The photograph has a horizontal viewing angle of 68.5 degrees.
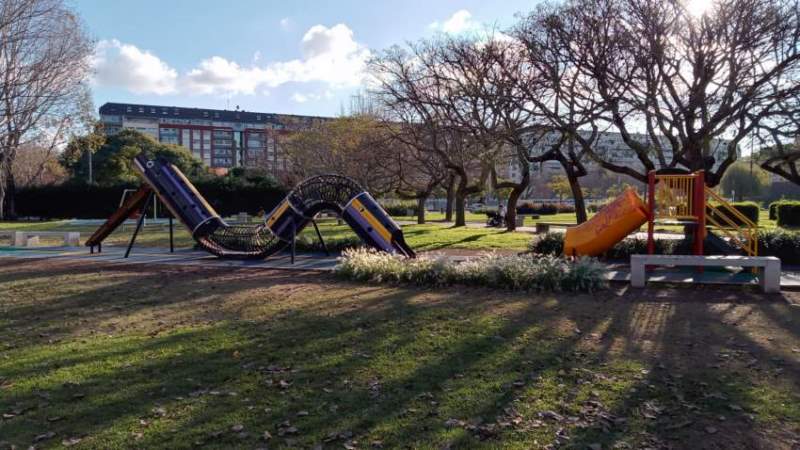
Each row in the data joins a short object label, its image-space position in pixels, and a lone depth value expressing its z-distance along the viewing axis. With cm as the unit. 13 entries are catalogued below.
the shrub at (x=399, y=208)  4894
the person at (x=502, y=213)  3156
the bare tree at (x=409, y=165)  3059
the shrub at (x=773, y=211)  3318
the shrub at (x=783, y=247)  1397
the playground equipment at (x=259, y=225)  1486
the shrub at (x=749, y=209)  2949
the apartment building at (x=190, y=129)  11700
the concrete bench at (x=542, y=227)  2379
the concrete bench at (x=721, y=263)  1018
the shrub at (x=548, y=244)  1496
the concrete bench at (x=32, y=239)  1927
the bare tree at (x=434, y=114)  2378
